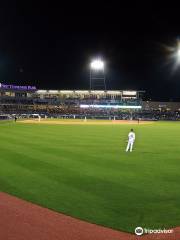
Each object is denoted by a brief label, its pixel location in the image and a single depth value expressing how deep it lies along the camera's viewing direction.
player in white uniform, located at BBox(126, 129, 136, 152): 22.49
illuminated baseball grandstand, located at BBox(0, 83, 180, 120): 103.72
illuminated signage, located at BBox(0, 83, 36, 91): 106.49
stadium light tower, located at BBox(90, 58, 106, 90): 121.94
